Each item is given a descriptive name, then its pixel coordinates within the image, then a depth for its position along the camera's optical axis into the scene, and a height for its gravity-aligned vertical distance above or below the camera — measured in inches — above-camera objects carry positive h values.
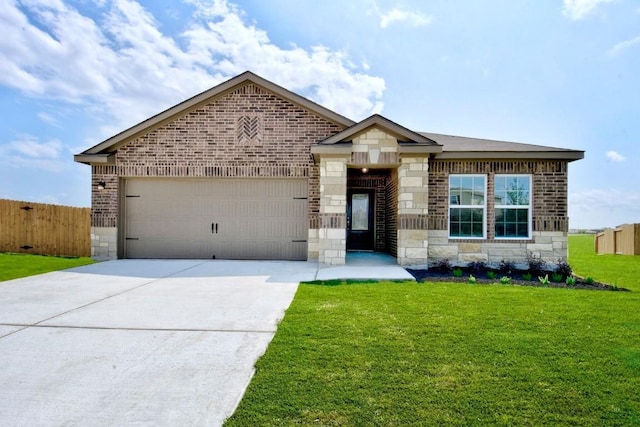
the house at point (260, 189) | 377.7 +30.6
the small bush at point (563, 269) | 354.6 -52.8
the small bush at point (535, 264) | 359.9 -48.2
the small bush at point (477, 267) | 356.2 -52.0
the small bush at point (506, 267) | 353.9 -51.6
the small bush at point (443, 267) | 350.1 -51.3
